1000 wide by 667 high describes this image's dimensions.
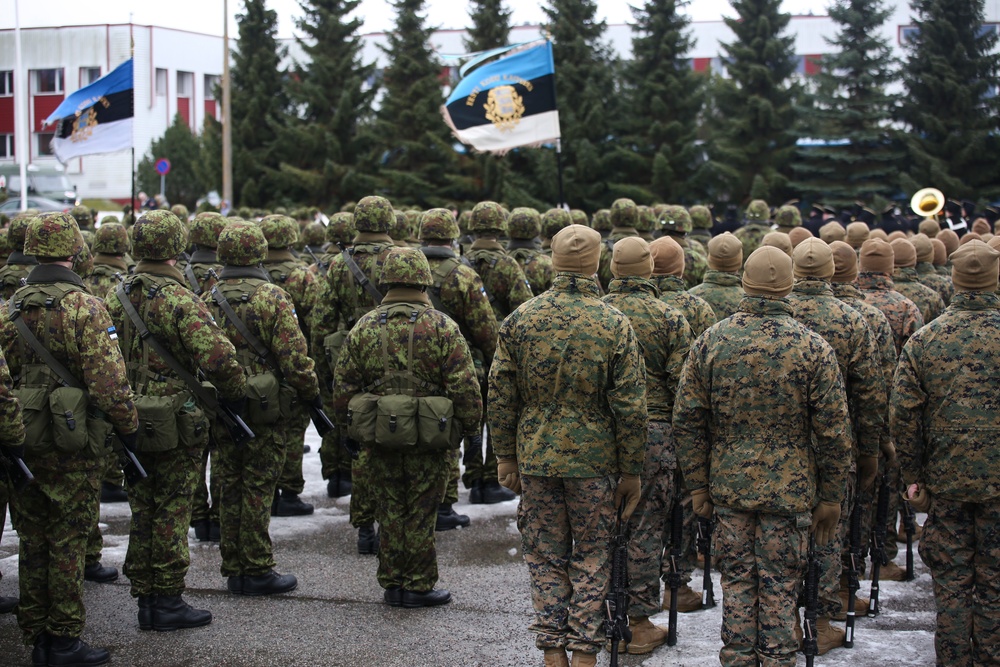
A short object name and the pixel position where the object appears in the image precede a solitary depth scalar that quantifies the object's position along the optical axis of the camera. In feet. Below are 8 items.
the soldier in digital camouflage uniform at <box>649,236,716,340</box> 22.31
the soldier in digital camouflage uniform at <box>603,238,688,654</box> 19.86
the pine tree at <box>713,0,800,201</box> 97.09
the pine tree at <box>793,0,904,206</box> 96.27
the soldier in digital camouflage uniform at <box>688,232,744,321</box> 23.83
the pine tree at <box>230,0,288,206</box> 110.22
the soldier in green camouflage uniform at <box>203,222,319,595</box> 22.54
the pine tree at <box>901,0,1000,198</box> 92.53
